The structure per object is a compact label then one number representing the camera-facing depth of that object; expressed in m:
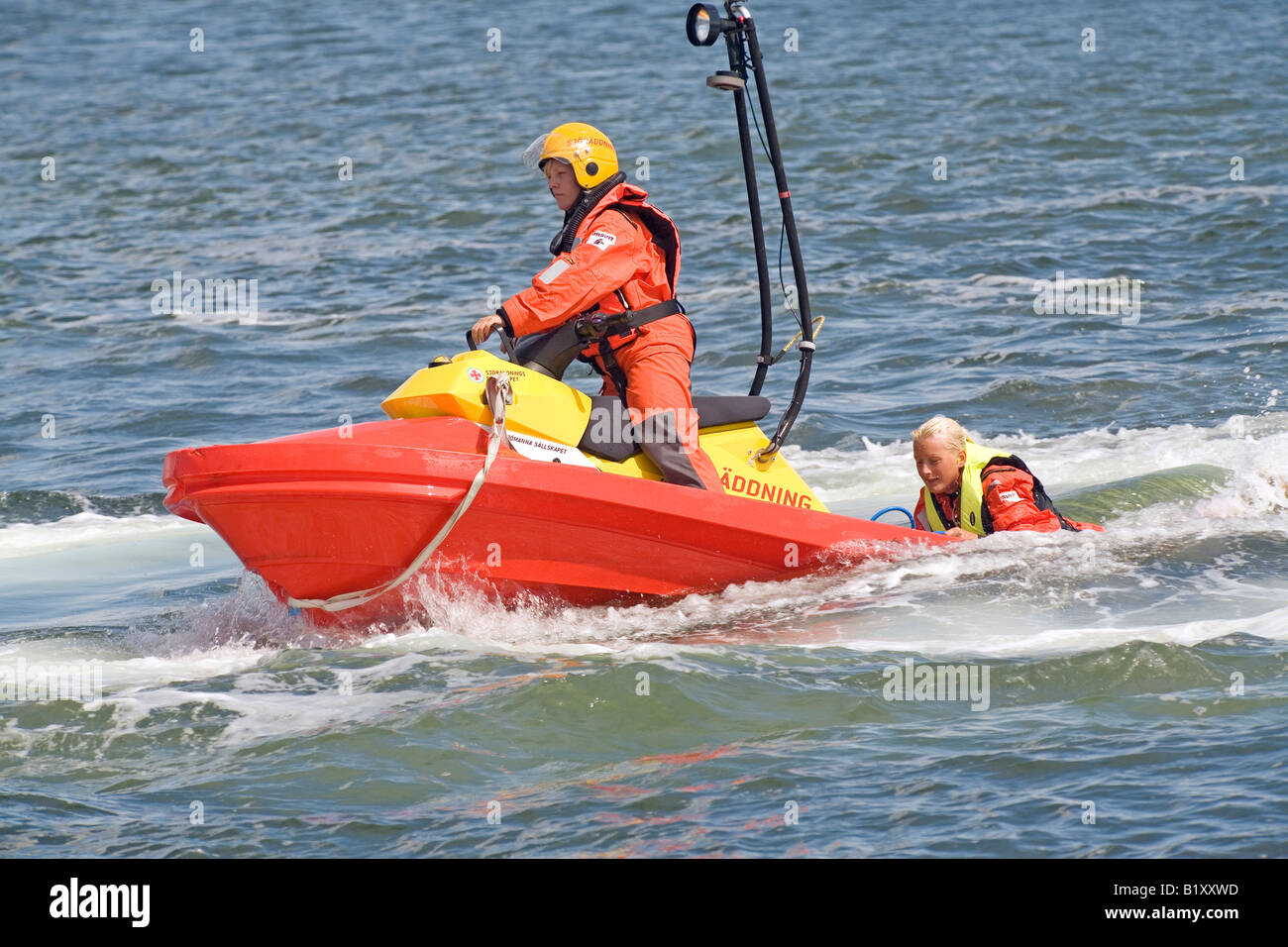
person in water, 12.23
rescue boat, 10.55
